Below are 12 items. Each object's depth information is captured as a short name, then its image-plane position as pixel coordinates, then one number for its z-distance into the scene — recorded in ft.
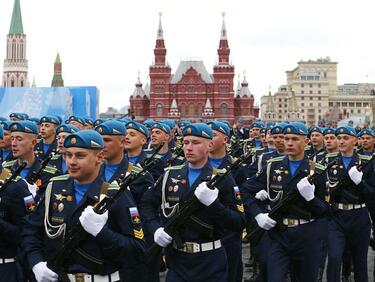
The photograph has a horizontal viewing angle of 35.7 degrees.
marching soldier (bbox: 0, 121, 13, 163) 31.05
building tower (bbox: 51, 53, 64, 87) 506.07
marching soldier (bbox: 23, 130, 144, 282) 14.85
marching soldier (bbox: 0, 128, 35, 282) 17.60
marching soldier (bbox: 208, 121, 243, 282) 25.46
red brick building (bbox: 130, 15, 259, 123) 299.99
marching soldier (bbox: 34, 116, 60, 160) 33.58
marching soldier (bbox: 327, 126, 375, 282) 26.84
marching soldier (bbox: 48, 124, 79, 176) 28.81
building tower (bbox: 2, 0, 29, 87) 494.59
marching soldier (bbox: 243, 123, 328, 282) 21.84
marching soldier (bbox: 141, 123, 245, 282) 18.37
